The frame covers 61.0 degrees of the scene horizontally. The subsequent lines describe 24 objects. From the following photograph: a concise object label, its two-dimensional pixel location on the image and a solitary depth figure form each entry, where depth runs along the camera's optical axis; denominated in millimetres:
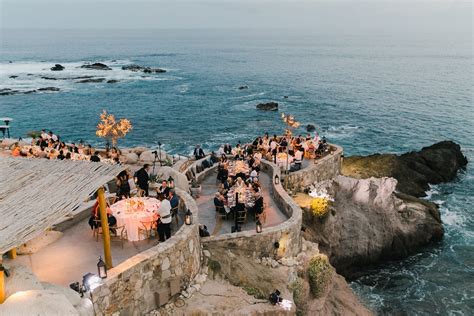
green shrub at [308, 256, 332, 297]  17141
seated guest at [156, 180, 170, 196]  15098
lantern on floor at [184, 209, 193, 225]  13586
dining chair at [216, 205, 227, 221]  18062
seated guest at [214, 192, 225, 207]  18127
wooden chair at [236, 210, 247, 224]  17188
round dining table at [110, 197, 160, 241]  13445
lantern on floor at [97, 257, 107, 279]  10438
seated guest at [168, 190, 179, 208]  14391
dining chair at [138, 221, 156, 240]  13598
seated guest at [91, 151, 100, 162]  20916
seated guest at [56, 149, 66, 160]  21403
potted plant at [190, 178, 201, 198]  20467
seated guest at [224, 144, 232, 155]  26906
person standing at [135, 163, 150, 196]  16484
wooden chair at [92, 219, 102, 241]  13621
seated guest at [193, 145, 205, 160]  27533
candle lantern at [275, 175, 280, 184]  20950
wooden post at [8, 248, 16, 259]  11693
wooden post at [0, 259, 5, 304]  7895
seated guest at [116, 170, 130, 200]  16453
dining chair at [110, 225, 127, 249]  13520
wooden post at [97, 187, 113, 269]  11172
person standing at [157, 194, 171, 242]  13148
